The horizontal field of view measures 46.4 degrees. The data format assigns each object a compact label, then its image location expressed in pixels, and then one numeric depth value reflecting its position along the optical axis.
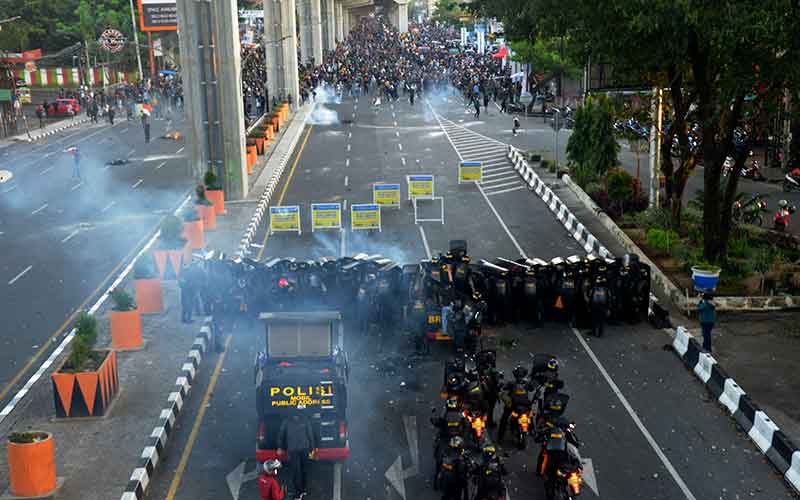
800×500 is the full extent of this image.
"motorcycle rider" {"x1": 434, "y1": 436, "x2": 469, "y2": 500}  13.51
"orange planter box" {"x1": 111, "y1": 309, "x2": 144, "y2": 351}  20.55
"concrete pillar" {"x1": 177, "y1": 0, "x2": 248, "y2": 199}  35.97
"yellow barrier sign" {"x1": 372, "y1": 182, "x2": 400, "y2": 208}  34.91
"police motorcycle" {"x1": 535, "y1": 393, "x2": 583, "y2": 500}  13.52
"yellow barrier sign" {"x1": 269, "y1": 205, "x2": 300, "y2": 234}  31.23
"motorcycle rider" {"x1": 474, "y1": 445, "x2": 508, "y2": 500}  12.88
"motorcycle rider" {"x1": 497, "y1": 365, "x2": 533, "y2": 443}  15.77
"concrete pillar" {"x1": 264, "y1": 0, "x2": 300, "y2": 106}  66.44
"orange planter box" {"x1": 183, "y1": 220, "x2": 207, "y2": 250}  29.02
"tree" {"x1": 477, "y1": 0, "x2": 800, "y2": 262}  19.94
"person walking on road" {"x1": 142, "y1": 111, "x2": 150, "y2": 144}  55.86
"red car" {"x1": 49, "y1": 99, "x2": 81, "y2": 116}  73.25
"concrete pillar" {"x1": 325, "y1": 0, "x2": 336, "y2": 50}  114.00
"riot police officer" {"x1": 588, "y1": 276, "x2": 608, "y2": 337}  21.45
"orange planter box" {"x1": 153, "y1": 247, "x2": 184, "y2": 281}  25.64
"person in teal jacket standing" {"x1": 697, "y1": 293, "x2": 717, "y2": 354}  20.06
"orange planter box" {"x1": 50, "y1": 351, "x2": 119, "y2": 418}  17.02
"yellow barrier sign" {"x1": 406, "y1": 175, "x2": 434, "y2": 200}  35.16
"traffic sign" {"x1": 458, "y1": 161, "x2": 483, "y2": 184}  39.47
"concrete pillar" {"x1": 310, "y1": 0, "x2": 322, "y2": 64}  89.38
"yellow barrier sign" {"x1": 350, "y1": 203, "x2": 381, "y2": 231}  31.20
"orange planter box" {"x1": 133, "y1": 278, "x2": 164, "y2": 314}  23.11
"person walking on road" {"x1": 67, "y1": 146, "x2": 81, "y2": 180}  42.71
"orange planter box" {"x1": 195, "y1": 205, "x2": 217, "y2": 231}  32.09
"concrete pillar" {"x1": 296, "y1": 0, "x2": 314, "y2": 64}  88.62
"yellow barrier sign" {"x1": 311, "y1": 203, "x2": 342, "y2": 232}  31.34
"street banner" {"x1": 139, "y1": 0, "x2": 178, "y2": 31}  77.00
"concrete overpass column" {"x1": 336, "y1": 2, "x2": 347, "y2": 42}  137.62
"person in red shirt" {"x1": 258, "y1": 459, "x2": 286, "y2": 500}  12.69
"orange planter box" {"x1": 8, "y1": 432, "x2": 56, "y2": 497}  14.09
